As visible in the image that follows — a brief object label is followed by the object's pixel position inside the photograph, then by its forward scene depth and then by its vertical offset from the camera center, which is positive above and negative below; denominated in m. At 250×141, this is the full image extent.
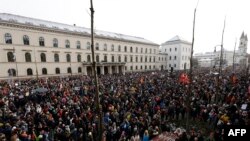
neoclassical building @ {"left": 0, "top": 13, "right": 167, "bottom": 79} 33.43 +3.57
